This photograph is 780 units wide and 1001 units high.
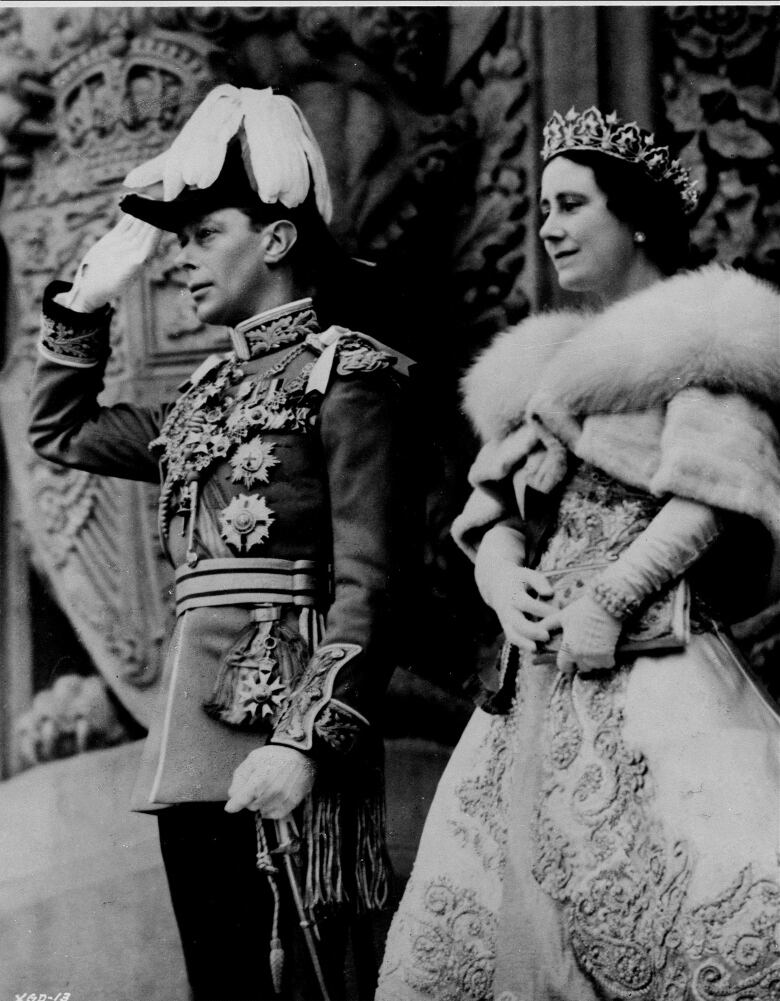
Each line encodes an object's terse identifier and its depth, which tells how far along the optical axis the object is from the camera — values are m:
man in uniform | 3.67
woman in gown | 3.35
